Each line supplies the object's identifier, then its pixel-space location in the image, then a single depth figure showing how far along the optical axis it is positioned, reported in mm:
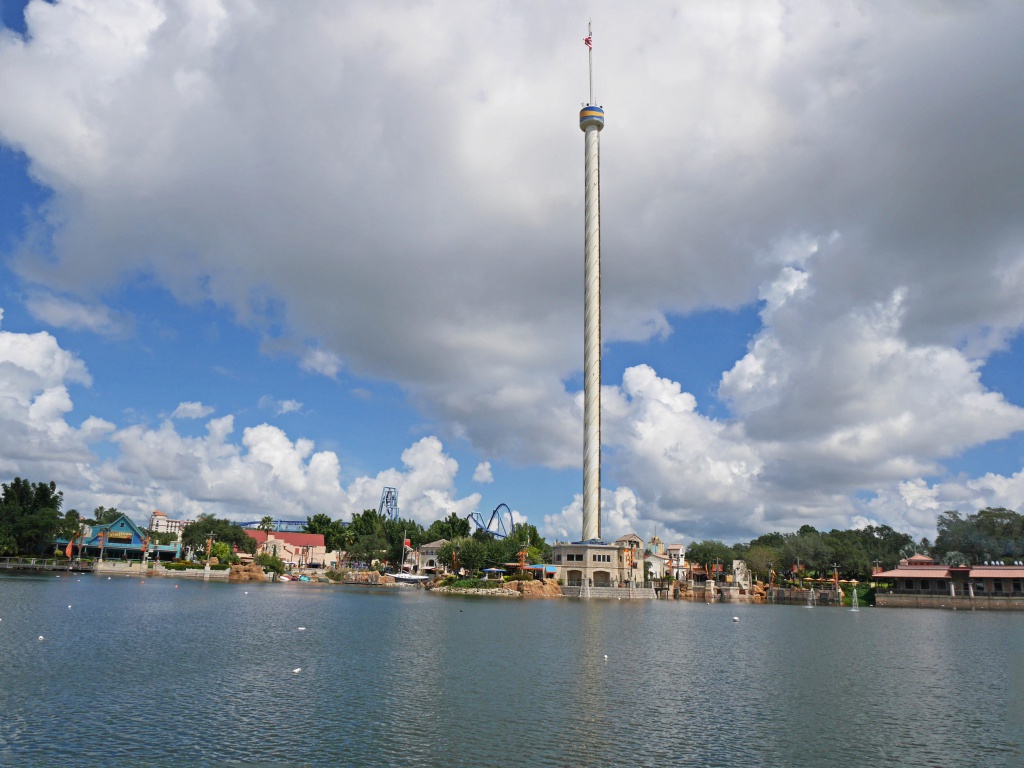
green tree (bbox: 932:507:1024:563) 151125
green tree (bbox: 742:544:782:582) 170125
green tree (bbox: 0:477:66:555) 142500
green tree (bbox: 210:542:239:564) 157750
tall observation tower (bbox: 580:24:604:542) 150000
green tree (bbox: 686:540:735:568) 187125
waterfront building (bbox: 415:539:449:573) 187925
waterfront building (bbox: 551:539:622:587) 138625
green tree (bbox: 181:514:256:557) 172750
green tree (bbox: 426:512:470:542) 199250
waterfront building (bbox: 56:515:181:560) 156875
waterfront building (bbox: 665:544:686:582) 189575
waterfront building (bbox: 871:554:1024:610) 123562
